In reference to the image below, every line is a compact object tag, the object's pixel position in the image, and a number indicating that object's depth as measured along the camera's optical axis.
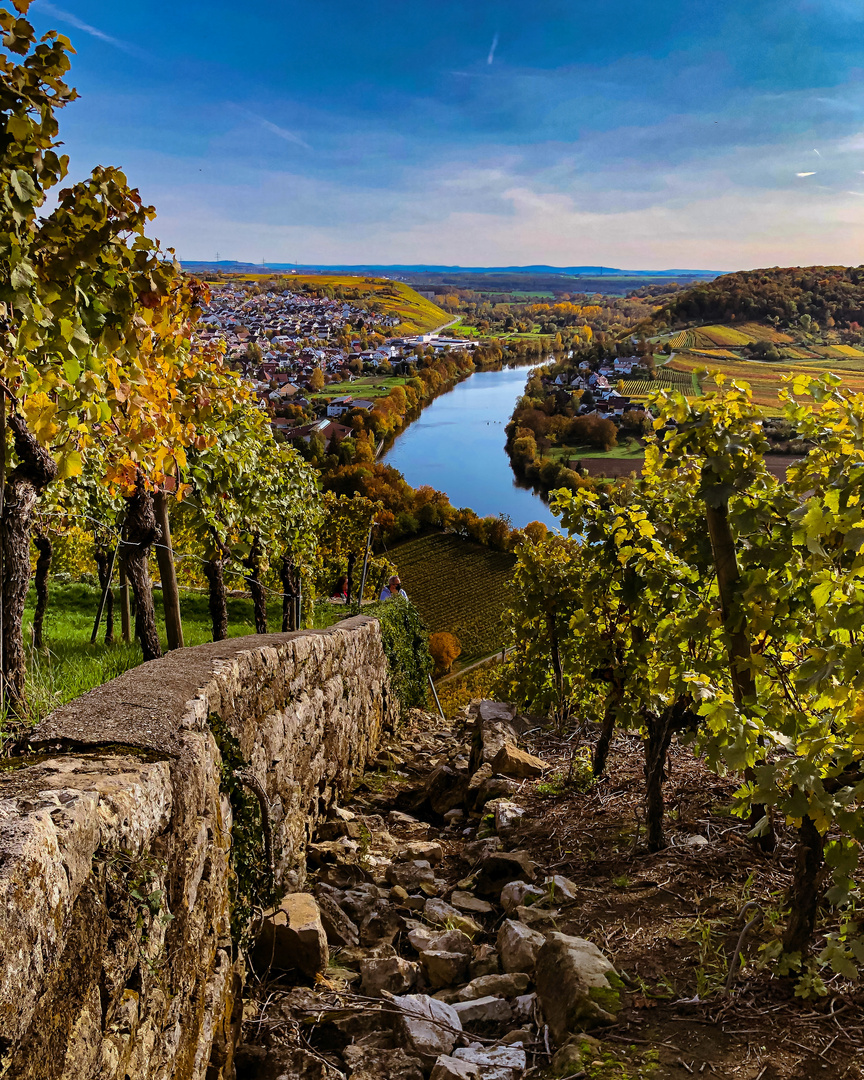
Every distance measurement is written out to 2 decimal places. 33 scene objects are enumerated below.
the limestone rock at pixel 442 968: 3.33
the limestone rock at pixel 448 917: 3.84
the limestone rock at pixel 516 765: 6.41
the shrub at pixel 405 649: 11.45
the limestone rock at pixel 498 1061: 2.52
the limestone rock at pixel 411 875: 4.54
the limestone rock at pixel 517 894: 3.96
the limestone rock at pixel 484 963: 3.34
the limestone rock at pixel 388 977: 3.17
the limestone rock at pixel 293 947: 3.25
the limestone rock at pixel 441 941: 3.55
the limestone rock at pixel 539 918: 3.62
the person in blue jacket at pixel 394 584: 25.86
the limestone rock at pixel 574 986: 2.67
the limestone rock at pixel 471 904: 4.10
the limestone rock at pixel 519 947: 3.23
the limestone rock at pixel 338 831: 5.26
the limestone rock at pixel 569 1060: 2.39
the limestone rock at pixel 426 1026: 2.72
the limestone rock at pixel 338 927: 3.68
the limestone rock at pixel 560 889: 3.87
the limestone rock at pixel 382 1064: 2.62
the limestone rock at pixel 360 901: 4.00
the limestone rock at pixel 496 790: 6.00
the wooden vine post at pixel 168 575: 6.29
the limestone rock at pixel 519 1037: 2.73
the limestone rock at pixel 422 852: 5.05
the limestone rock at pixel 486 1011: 2.94
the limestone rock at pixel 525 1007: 2.90
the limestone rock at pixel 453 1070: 2.47
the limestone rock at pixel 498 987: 3.10
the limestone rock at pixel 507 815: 5.29
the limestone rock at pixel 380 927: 3.77
